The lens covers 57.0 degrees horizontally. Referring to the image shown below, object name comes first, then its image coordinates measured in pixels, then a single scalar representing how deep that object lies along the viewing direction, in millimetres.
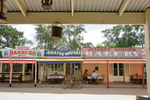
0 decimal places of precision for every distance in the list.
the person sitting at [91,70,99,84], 12758
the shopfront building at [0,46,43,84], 14152
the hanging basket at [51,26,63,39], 3881
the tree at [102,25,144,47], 34416
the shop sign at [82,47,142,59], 14125
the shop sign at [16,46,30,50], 14367
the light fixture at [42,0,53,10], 3153
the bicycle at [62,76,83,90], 11052
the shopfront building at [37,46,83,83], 14258
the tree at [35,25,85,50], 34281
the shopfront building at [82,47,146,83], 14164
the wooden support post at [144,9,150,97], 3886
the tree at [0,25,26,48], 32584
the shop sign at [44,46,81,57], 14273
